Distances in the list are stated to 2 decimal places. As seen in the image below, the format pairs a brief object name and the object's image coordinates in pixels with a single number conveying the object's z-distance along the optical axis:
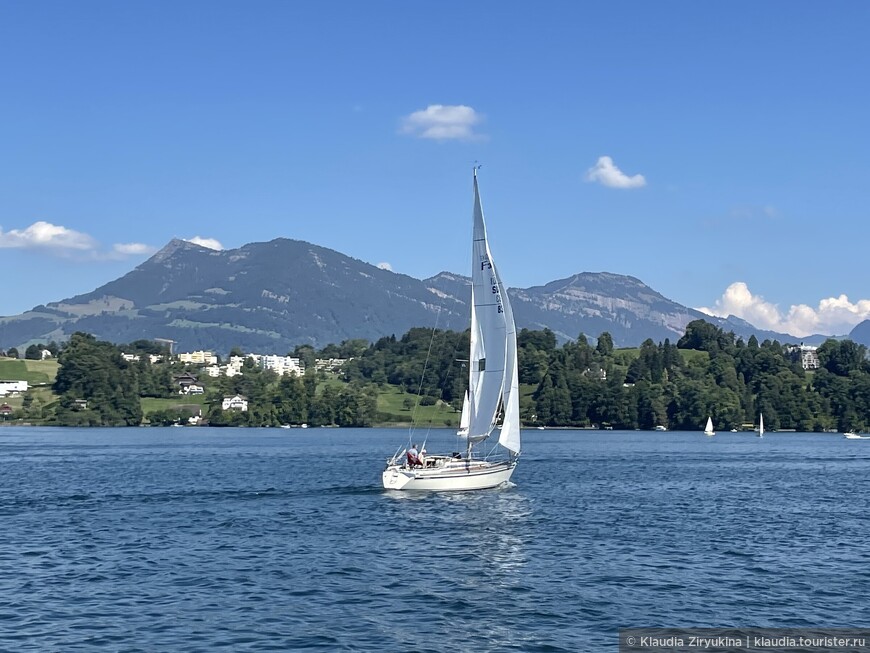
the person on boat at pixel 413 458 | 74.19
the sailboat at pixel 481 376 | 73.50
